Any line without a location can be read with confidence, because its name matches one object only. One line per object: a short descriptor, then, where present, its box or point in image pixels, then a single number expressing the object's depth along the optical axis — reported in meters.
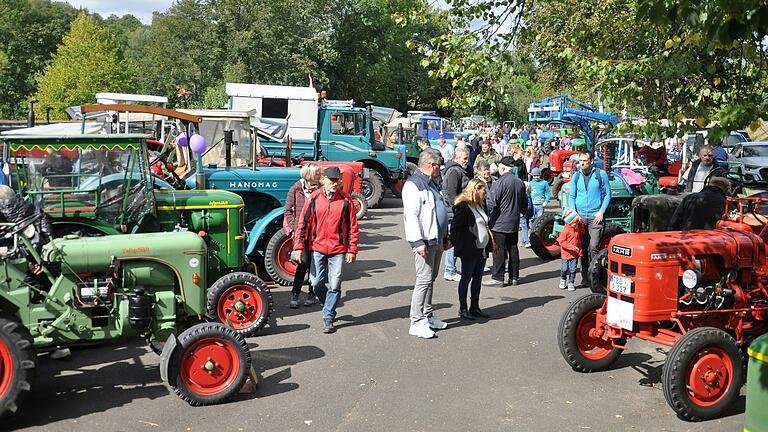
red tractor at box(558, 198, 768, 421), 5.61
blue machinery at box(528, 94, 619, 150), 23.28
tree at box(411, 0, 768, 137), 8.51
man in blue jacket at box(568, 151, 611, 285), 9.94
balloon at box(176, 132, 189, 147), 12.47
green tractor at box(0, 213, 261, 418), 5.65
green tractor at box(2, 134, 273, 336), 7.53
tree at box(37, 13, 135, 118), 41.00
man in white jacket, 7.43
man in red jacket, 7.71
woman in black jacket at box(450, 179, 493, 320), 8.14
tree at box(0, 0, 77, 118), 53.25
